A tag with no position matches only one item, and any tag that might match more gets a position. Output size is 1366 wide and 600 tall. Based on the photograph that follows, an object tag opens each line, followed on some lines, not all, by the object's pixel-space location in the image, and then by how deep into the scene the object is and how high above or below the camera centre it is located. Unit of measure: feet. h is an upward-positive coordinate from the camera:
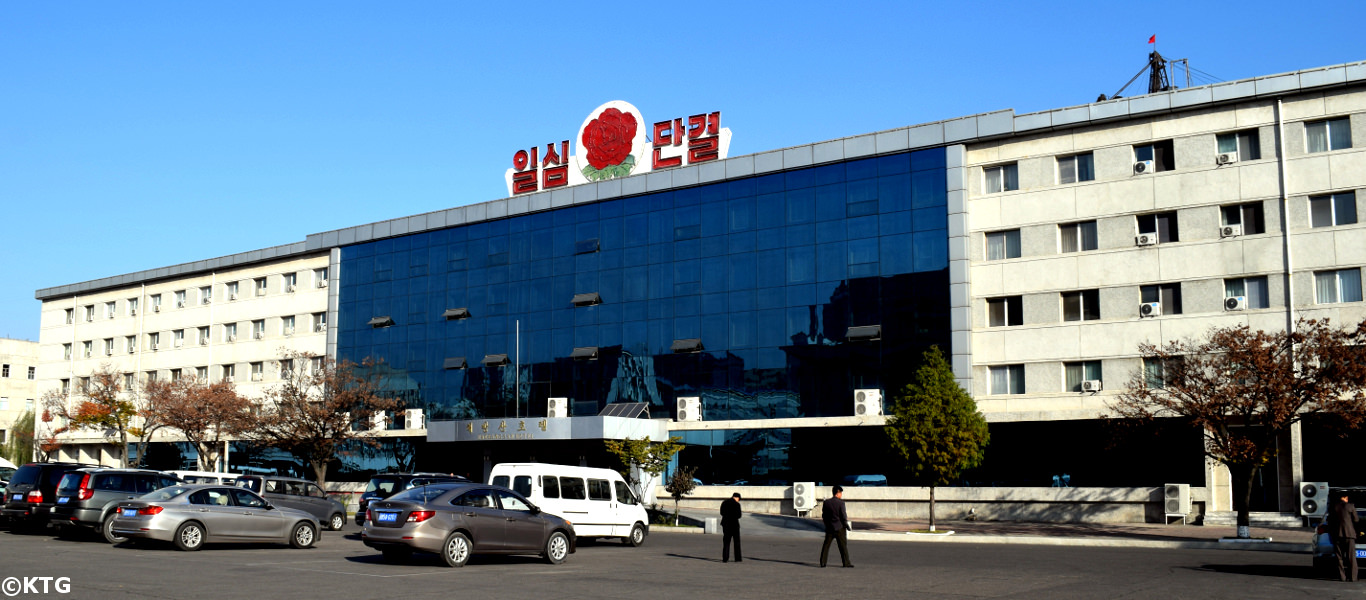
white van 89.61 -5.17
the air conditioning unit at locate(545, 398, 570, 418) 172.24 +3.57
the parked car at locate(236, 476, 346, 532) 105.40 -5.85
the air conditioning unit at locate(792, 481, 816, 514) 146.51 -8.46
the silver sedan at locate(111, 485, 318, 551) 76.95 -5.95
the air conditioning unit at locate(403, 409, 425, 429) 188.44 +2.20
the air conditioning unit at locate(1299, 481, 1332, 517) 117.39 -7.29
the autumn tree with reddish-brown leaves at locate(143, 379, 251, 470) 181.88 +3.99
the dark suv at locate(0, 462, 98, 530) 93.71 -4.90
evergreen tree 118.21 +0.28
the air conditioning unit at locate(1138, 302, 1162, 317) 132.57 +13.72
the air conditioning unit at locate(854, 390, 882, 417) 145.79 +3.57
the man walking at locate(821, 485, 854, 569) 73.82 -5.92
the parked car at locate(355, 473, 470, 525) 105.81 -4.81
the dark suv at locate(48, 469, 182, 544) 87.56 -4.86
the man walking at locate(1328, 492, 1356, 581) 64.80 -6.17
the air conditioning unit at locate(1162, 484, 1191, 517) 126.82 -8.13
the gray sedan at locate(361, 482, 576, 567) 67.05 -5.61
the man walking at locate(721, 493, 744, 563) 77.77 -6.17
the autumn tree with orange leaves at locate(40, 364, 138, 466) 210.18 +4.10
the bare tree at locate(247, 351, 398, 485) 170.30 +2.91
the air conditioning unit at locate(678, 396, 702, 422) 160.76 +3.08
